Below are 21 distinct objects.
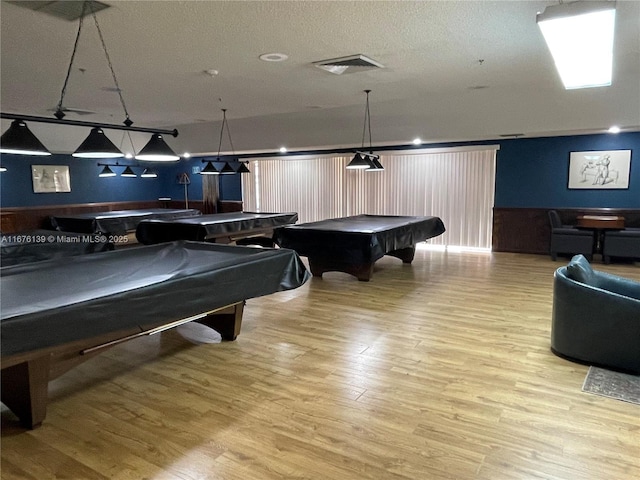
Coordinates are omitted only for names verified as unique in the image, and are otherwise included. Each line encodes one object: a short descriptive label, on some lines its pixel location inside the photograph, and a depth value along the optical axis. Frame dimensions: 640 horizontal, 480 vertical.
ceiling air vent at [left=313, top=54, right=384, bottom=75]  3.77
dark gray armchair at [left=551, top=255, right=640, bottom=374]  3.03
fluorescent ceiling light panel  2.08
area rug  2.78
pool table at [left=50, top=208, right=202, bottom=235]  7.93
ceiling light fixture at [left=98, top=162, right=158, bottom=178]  9.34
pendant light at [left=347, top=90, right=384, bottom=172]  6.18
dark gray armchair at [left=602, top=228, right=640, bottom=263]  6.78
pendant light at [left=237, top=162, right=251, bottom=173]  8.54
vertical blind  8.73
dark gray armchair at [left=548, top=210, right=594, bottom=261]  7.22
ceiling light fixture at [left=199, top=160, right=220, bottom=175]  7.43
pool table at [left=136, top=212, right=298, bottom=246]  6.71
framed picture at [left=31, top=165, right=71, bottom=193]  9.77
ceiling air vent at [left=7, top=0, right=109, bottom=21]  2.60
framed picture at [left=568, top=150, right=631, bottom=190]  7.45
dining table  6.88
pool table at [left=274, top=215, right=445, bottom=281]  5.52
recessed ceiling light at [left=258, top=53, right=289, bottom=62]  3.65
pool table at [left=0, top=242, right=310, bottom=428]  2.12
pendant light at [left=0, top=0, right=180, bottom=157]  3.03
